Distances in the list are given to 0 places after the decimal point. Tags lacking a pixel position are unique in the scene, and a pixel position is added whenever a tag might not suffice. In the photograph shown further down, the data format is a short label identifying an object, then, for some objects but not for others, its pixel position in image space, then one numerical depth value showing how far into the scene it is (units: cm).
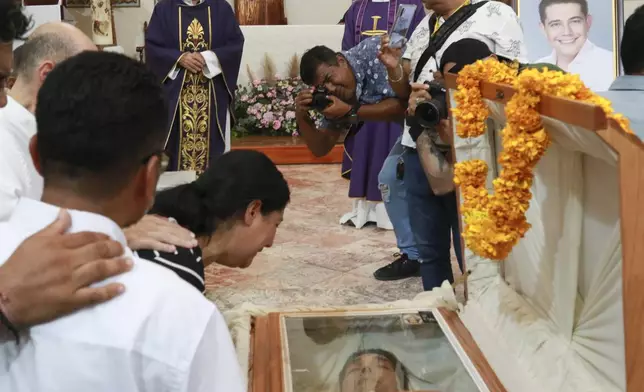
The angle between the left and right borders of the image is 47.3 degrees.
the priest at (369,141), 482
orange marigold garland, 147
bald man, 201
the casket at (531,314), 119
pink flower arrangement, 743
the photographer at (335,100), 299
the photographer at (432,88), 245
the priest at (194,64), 493
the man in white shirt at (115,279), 92
